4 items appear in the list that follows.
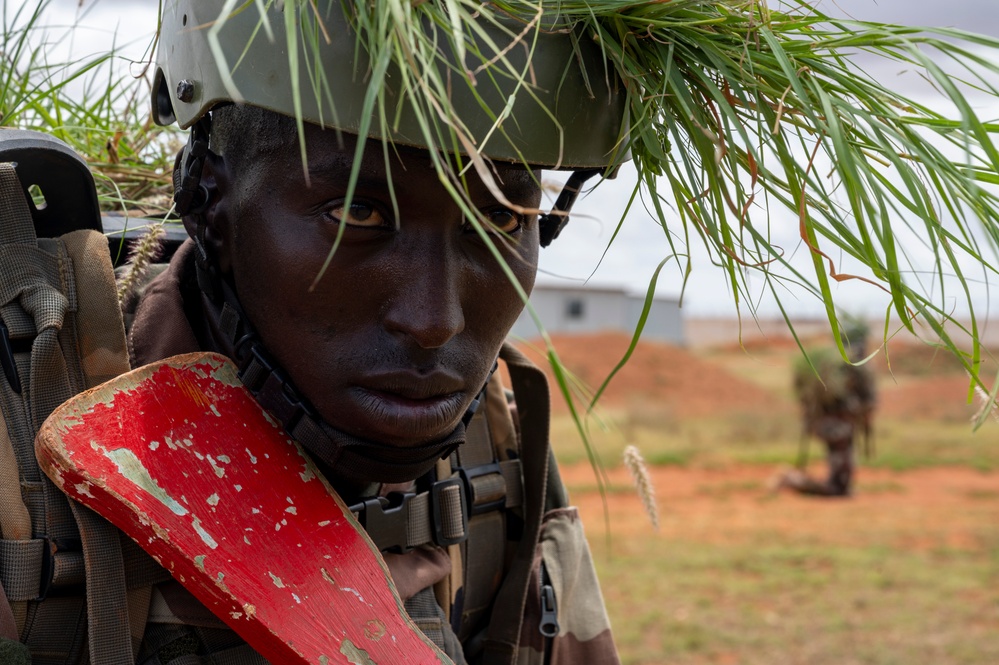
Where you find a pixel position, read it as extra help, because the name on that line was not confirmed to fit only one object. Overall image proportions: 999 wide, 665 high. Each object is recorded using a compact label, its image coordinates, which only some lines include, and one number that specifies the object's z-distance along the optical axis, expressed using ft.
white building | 146.51
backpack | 5.40
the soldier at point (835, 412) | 49.83
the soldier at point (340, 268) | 5.61
